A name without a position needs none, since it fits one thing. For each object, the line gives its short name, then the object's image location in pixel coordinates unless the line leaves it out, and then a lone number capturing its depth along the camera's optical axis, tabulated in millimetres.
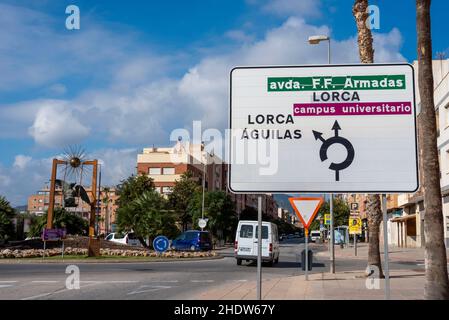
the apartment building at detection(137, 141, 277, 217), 88312
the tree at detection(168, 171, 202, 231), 69312
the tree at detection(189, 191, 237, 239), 62031
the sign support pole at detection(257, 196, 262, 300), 5575
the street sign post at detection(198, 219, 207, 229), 41756
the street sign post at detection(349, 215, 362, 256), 35875
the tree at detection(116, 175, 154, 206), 65812
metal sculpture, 26047
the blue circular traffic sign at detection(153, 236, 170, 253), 24341
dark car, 35938
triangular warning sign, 14188
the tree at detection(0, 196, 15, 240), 41350
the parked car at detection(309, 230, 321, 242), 88394
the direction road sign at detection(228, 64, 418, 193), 6020
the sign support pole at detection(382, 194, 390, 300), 5493
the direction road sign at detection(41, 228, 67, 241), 26547
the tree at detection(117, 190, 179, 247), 33500
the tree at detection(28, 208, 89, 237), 52775
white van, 23781
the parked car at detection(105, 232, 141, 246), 43762
